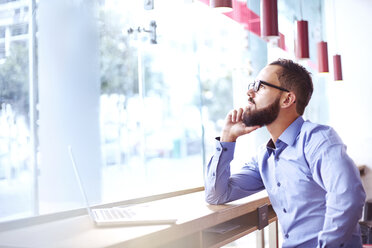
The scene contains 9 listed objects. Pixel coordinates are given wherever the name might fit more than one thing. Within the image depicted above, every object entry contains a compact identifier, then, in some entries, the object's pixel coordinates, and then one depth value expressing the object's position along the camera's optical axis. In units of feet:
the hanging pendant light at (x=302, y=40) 11.74
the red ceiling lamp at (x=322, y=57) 14.24
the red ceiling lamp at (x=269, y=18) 8.94
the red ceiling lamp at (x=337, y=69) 16.26
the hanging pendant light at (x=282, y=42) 17.32
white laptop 5.56
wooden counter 4.88
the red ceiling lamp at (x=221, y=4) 7.78
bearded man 5.13
